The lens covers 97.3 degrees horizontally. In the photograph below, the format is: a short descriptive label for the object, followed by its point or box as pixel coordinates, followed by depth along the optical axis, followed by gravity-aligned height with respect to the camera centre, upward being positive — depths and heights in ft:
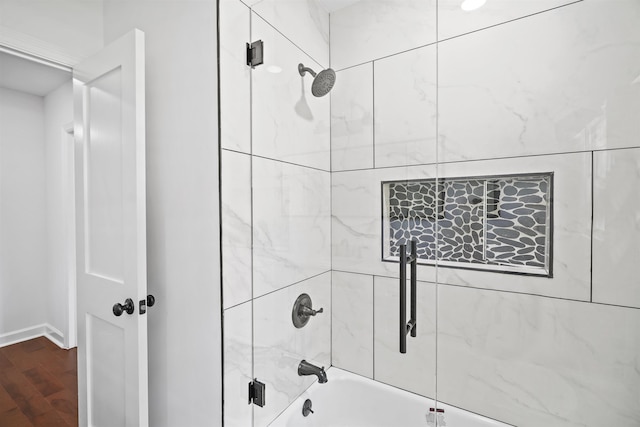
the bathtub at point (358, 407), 3.79 -2.79
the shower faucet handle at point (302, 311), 3.89 -1.45
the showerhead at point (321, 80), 3.79 +1.70
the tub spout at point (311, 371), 3.99 -2.33
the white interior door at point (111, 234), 3.55 -0.38
